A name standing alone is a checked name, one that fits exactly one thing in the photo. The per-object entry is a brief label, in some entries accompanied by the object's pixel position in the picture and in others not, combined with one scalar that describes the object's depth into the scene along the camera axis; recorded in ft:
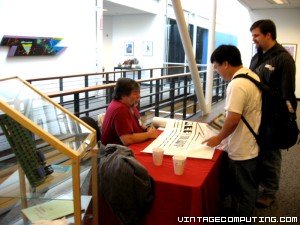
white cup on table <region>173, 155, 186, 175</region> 5.04
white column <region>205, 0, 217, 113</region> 18.11
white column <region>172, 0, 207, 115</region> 12.30
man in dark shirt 7.27
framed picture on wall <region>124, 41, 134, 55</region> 36.30
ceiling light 23.35
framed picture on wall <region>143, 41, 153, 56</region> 35.52
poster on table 6.12
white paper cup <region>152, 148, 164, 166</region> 5.47
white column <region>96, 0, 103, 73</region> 25.07
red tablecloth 4.75
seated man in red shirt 6.54
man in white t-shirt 5.61
